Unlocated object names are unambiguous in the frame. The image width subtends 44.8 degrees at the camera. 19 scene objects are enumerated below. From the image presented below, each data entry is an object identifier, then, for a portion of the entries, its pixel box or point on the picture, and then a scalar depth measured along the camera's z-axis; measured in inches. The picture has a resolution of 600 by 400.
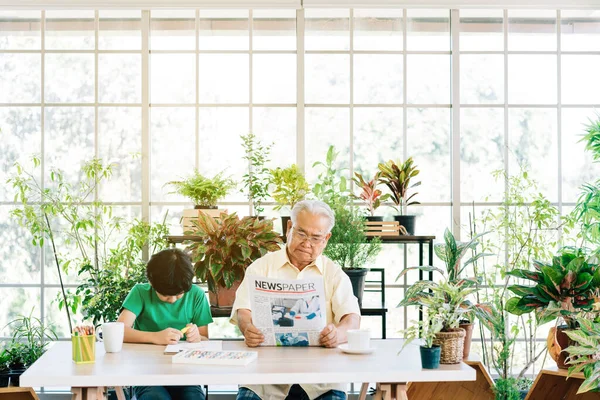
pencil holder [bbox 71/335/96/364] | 112.4
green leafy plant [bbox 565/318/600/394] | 134.0
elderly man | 129.8
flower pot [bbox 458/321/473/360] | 155.6
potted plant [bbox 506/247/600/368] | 149.3
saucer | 119.0
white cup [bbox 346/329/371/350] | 119.3
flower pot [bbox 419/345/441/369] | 109.2
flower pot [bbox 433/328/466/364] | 112.4
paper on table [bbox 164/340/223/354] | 119.4
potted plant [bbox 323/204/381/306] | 178.2
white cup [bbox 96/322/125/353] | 119.0
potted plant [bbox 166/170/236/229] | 185.2
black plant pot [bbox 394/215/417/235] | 188.1
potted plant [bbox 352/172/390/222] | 188.7
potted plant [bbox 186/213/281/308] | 172.7
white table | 103.3
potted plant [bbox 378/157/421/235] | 188.1
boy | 132.7
